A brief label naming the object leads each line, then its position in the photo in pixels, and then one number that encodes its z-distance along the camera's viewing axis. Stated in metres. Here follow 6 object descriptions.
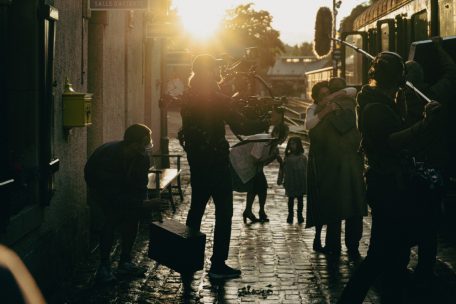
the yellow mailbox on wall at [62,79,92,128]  8.02
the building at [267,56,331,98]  116.94
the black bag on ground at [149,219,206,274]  7.29
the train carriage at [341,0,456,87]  12.10
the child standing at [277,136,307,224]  11.45
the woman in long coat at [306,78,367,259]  9.03
